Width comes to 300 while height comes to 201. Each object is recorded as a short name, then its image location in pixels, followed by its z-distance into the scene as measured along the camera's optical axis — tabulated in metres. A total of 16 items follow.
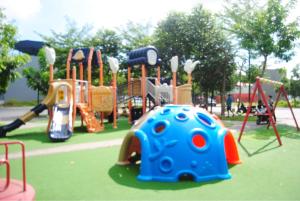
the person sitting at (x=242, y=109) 20.75
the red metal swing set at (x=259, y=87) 8.19
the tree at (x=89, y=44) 22.31
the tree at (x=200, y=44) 20.24
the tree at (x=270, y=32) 16.17
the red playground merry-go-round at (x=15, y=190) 3.92
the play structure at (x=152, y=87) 14.04
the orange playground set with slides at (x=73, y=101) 10.24
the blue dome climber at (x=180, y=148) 4.76
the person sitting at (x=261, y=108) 13.59
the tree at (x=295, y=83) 39.48
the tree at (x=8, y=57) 12.89
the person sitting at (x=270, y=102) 13.37
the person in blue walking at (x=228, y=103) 19.14
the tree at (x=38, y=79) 20.21
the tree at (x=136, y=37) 24.12
